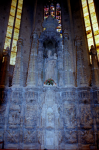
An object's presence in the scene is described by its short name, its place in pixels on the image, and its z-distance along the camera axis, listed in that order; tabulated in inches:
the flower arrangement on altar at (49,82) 416.2
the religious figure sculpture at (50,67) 439.2
